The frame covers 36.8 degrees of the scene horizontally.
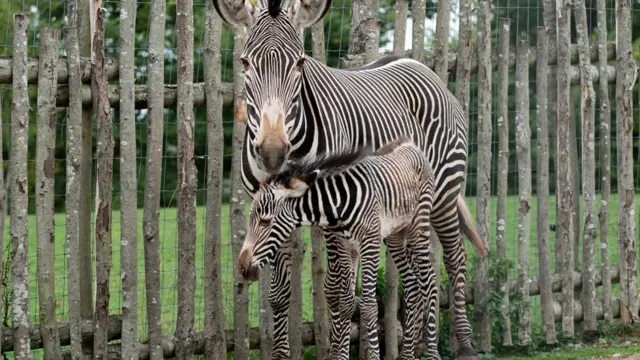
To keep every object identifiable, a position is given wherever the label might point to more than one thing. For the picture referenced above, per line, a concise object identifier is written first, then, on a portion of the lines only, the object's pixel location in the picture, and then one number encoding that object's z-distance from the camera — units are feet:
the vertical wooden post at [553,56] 27.61
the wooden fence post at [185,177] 21.45
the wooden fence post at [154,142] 21.16
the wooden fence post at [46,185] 19.85
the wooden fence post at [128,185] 20.75
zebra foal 18.92
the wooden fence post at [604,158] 28.68
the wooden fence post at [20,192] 19.62
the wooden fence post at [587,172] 27.99
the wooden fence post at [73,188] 20.20
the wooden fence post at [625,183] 29.01
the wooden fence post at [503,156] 26.23
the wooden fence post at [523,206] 26.50
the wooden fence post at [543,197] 26.94
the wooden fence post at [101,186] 20.47
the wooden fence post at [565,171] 27.14
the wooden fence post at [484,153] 25.75
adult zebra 18.54
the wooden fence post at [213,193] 21.99
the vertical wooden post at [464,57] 25.45
